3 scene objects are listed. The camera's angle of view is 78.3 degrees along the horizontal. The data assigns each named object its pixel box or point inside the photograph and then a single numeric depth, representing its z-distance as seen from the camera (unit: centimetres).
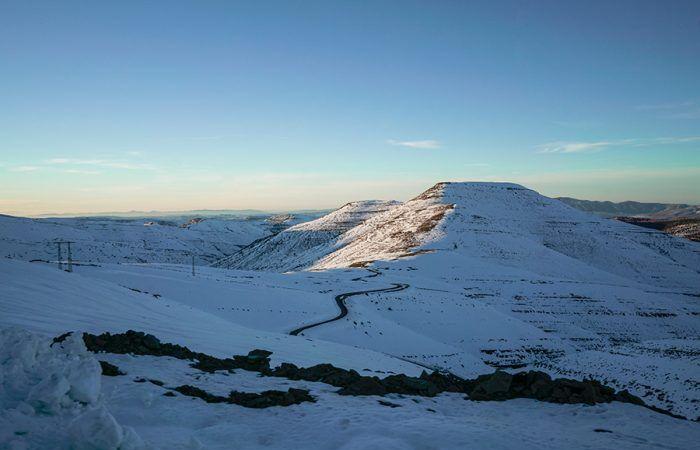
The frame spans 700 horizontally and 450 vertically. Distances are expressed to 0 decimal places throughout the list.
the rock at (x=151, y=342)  1579
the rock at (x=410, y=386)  1401
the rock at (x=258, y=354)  1674
